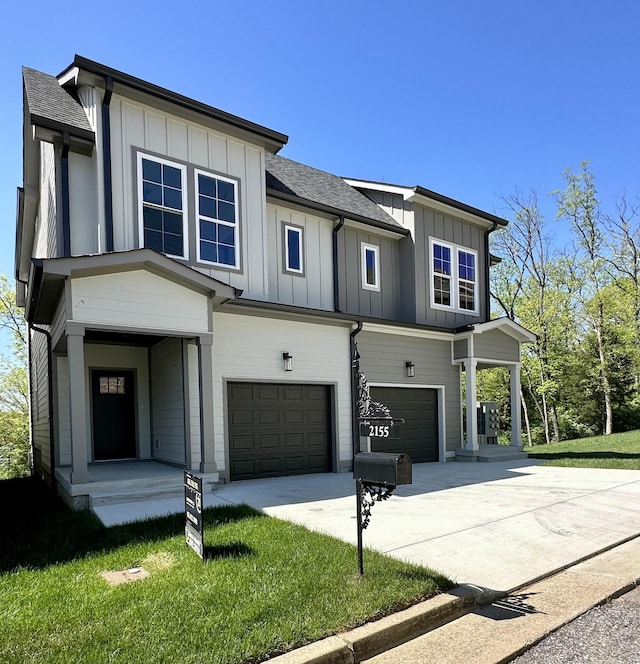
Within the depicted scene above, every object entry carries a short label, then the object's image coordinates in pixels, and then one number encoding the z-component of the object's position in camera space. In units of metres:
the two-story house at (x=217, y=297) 8.07
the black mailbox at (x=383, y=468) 3.82
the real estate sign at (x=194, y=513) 4.54
